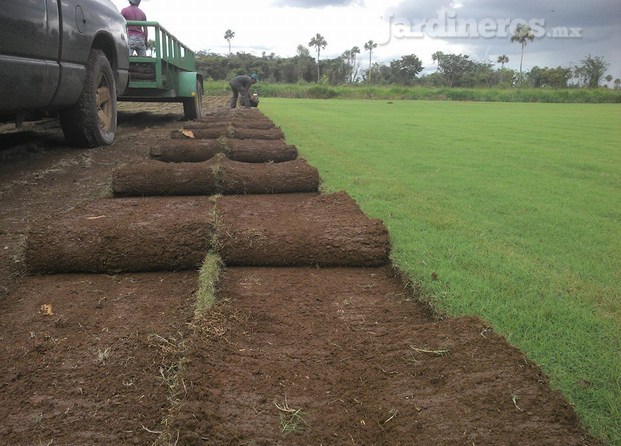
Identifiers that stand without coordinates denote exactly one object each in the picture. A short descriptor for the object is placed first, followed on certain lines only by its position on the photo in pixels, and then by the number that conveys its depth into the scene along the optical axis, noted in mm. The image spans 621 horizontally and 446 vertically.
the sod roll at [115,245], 2576
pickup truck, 3754
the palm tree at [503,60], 76062
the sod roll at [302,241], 2729
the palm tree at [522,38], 70000
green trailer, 8250
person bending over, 15086
